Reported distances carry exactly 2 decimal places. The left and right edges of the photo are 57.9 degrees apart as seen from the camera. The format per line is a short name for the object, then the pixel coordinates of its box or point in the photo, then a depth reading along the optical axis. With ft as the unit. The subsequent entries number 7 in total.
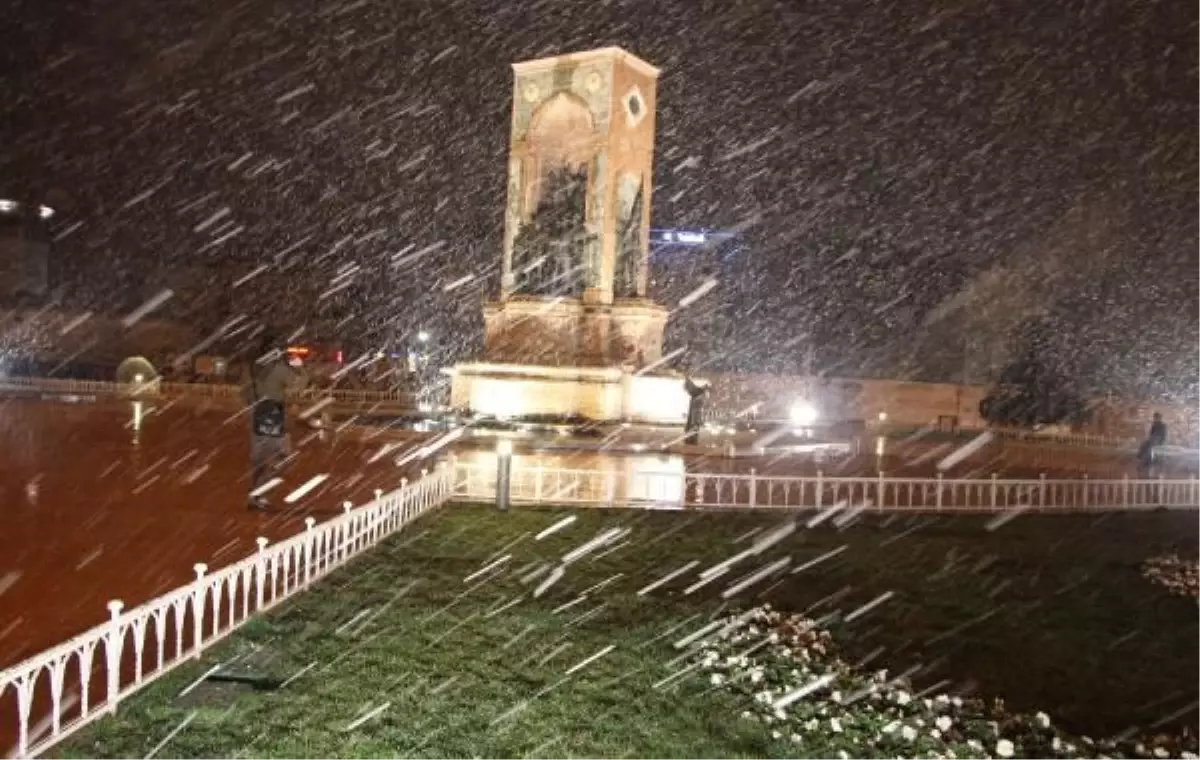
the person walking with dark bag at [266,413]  37.11
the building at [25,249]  160.97
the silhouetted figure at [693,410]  63.16
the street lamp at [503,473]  39.68
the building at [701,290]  145.69
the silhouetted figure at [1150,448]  61.46
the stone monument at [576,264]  73.31
